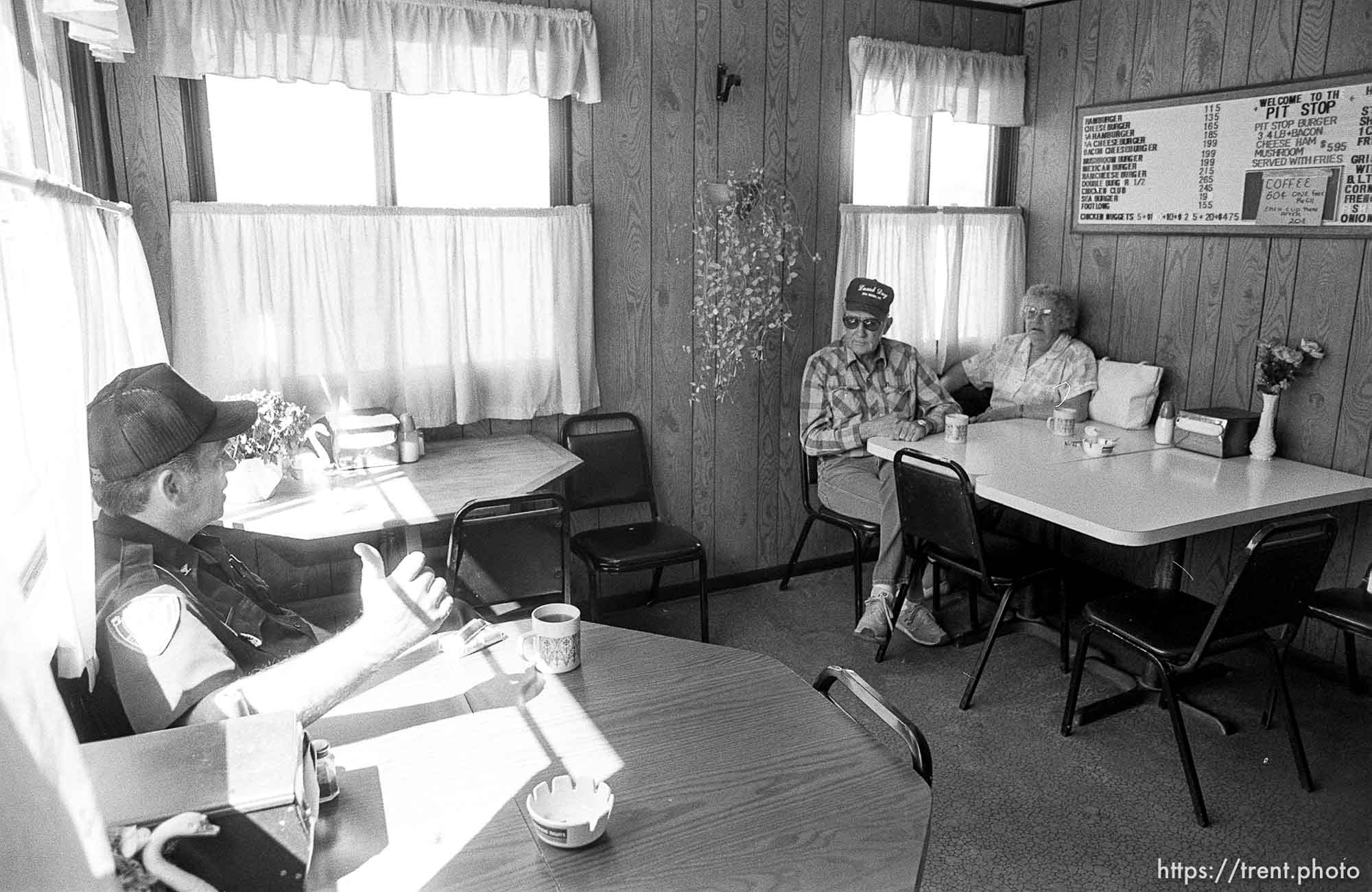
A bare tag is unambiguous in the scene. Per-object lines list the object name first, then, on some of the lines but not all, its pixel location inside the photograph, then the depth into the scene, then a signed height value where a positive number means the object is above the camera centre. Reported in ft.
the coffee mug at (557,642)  5.65 -2.36
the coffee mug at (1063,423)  12.57 -2.44
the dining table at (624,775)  4.07 -2.59
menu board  11.27 +0.86
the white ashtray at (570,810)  4.13 -2.51
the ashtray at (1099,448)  11.54 -2.54
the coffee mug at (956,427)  12.10 -2.41
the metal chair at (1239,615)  8.33 -3.57
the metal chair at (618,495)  11.56 -3.47
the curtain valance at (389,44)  9.94 +1.98
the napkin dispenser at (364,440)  10.70 -2.29
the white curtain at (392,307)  10.57 -0.90
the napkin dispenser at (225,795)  3.39 -1.97
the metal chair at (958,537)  10.32 -3.36
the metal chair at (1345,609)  9.41 -3.69
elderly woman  13.91 -1.94
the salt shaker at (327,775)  4.41 -2.44
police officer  4.81 -1.89
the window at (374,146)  10.64 +0.93
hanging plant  13.24 -0.55
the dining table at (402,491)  9.07 -2.64
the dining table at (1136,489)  9.22 -2.65
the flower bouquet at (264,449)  9.50 -2.13
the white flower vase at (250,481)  9.48 -2.41
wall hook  12.76 +1.89
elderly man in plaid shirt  12.66 -2.37
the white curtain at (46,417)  4.05 -0.85
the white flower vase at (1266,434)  11.60 -2.38
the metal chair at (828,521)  12.78 -3.84
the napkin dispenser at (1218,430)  11.58 -2.36
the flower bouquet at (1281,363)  11.51 -1.54
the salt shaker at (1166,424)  12.12 -2.38
